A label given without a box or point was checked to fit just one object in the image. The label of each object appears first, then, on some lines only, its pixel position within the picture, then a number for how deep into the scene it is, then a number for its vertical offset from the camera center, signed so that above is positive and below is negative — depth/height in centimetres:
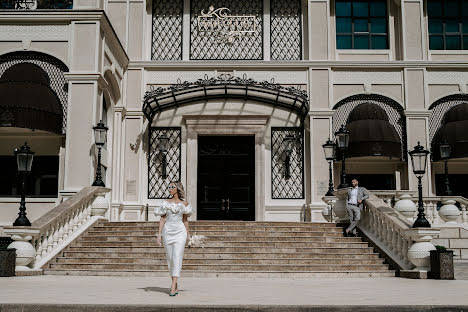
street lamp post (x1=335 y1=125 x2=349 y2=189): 1844 +198
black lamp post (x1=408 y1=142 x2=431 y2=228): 1484 +108
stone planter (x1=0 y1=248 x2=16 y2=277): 1304 -126
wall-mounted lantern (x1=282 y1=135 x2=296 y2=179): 2317 +199
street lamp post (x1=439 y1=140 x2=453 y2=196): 2152 +185
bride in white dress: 955 -34
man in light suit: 1641 -4
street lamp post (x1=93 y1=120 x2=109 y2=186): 1748 +189
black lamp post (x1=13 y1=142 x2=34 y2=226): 1414 +100
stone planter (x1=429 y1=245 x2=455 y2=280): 1298 -133
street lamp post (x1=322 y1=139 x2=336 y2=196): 2000 +175
